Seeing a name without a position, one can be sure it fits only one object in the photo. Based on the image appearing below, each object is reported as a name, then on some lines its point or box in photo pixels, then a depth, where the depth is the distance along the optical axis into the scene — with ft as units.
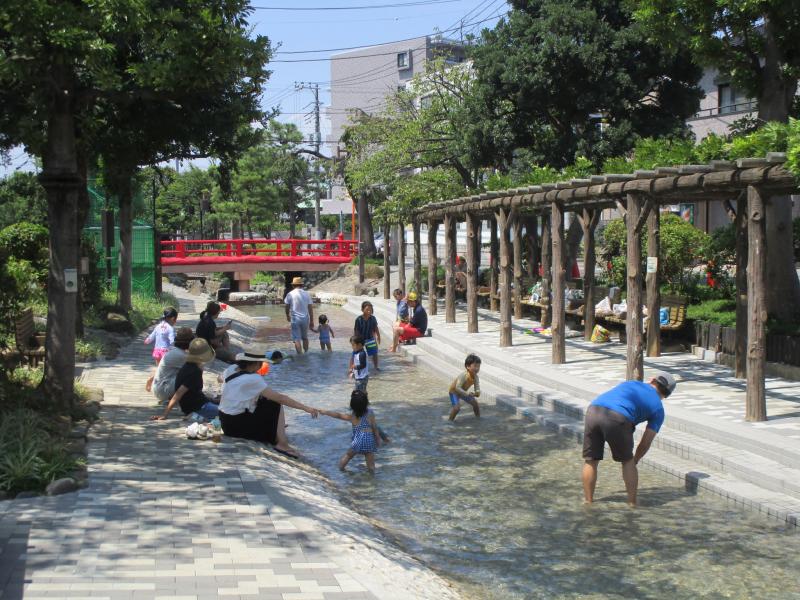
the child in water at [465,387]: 43.50
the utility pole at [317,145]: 205.57
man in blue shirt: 29.25
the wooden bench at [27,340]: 46.50
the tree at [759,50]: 50.88
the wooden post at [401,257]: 106.63
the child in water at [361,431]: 34.55
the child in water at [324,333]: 69.97
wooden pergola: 36.81
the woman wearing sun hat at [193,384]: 36.37
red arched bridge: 130.21
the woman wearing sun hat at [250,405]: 33.30
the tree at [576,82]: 75.15
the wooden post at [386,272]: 115.26
